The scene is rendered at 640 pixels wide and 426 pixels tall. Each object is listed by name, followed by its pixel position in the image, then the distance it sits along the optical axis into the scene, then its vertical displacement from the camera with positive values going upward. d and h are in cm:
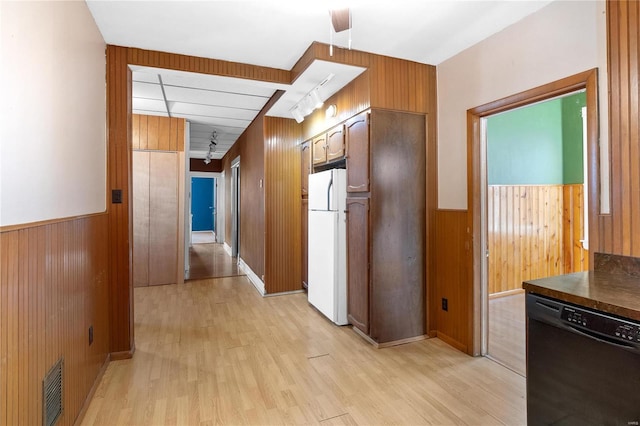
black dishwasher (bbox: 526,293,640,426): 113 -62
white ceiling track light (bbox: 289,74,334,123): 315 +120
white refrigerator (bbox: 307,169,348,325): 321 -33
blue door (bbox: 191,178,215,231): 1173 +43
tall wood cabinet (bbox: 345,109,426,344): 276 -9
